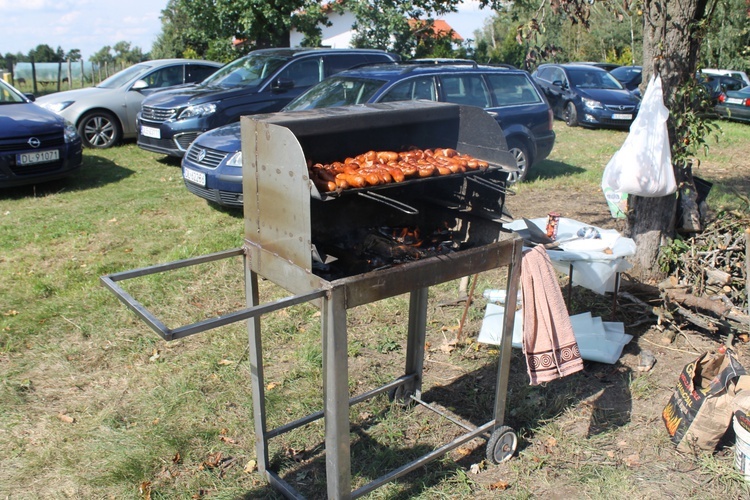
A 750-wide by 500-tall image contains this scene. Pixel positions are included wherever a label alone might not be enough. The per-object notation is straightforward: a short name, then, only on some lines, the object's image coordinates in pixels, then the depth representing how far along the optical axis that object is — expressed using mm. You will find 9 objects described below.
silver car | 10930
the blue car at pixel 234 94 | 9461
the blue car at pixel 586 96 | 14812
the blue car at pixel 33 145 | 8125
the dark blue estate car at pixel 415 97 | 7309
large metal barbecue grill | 2686
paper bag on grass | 3469
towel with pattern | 3369
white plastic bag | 4844
